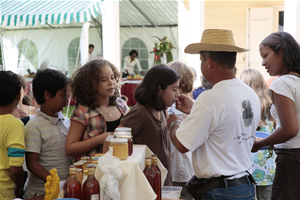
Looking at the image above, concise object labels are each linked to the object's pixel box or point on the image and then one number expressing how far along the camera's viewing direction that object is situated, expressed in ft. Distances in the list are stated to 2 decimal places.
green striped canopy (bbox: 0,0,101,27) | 23.16
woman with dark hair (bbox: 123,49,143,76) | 47.80
